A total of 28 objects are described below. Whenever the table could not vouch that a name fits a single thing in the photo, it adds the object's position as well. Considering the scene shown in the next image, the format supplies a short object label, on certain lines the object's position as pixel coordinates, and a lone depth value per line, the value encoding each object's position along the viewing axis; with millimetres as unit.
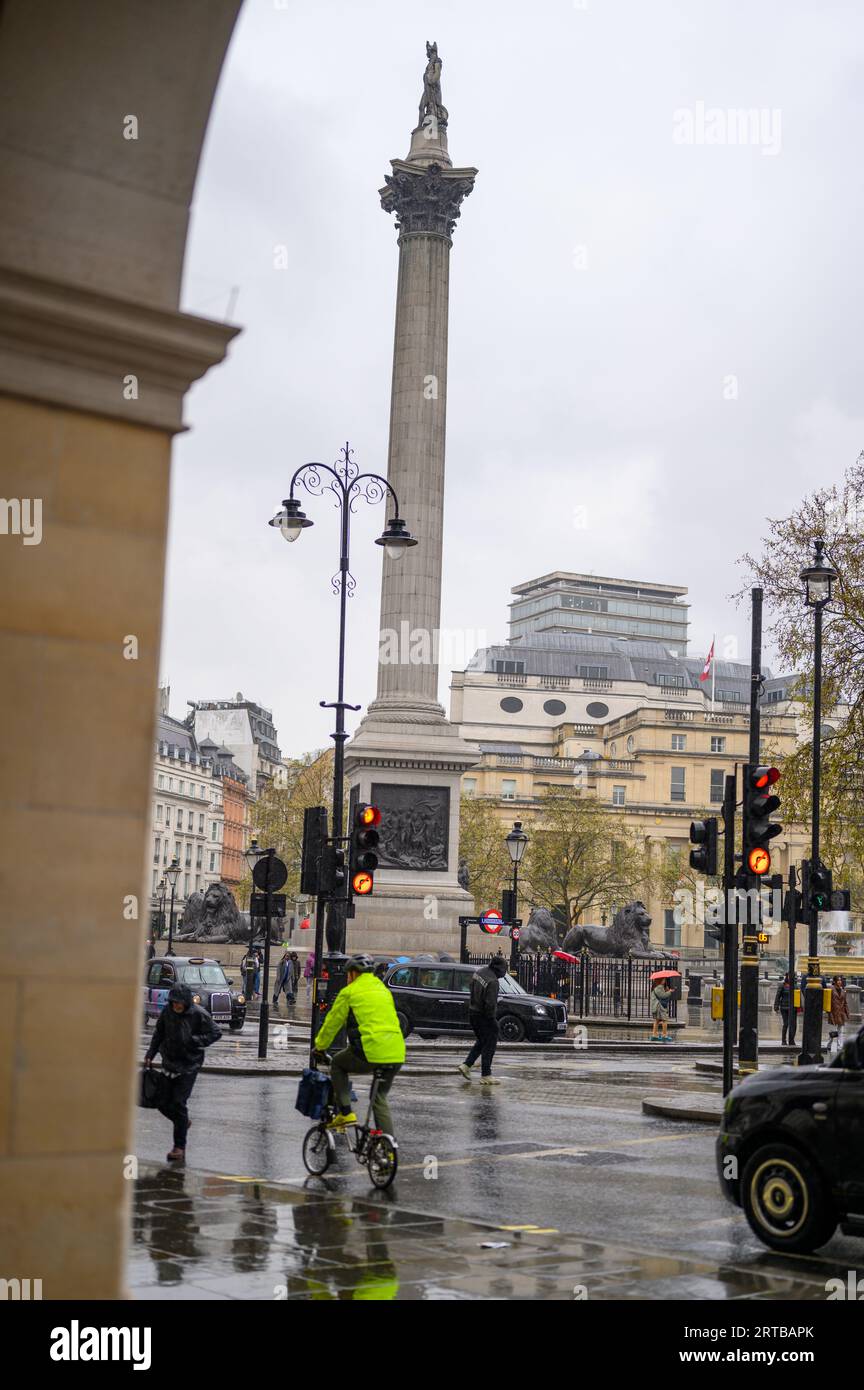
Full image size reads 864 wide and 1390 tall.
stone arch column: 6156
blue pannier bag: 13759
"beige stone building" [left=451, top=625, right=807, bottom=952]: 110750
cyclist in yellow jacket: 13438
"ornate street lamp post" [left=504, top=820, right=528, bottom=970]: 43700
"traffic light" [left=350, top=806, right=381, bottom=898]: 23172
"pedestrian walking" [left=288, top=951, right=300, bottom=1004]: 45281
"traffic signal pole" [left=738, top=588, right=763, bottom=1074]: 23188
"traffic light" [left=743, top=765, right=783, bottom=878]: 19484
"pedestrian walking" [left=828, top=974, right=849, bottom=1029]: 42688
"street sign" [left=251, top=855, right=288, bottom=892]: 25922
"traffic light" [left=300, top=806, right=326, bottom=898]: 24047
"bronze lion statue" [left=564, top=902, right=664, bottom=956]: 54188
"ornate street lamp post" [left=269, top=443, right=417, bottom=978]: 25609
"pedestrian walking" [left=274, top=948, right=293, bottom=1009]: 45684
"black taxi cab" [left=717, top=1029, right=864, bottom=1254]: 10383
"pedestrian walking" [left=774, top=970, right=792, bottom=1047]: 38866
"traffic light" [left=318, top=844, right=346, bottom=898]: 23562
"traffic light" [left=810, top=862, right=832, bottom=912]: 28766
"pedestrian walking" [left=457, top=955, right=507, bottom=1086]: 23156
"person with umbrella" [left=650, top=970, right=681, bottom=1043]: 38094
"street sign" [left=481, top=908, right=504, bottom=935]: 40088
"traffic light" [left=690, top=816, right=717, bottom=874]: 19219
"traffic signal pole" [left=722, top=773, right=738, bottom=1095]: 17344
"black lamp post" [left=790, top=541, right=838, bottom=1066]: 27281
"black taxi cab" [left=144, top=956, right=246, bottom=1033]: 33000
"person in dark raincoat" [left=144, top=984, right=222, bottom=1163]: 14531
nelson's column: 42812
